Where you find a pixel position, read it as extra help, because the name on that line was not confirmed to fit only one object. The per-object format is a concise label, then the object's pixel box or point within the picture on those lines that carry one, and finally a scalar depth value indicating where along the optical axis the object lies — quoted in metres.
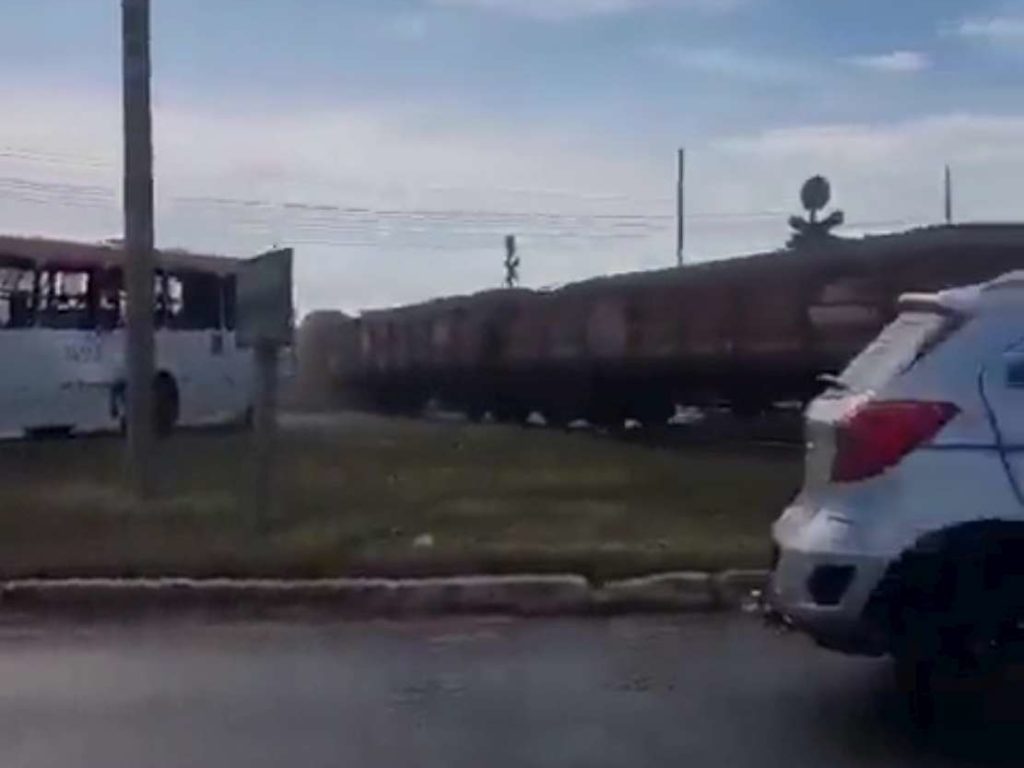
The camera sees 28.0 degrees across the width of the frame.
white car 7.80
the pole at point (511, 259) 83.74
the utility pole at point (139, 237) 16.59
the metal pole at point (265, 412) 14.31
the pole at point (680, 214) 72.44
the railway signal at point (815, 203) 43.41
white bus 27.98
